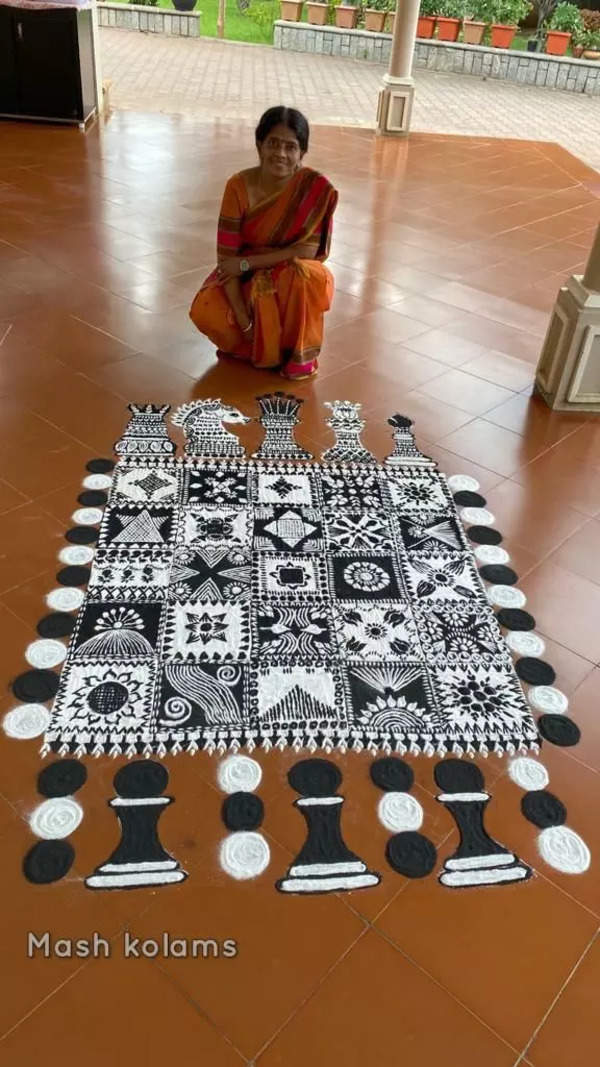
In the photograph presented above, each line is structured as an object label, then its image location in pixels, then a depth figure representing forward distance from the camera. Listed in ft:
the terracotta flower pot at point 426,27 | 47.80
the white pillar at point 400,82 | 27.96
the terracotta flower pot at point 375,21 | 48.65
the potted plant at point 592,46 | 47.88
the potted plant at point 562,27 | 47.55
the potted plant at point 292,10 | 50.65
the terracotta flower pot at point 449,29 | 47.14
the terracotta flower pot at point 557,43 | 47.39
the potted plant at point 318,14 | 49.90
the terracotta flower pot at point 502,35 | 46.70
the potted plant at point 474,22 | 46.47
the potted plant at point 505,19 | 46.85
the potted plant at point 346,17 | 49.03
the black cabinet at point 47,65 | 24.23
